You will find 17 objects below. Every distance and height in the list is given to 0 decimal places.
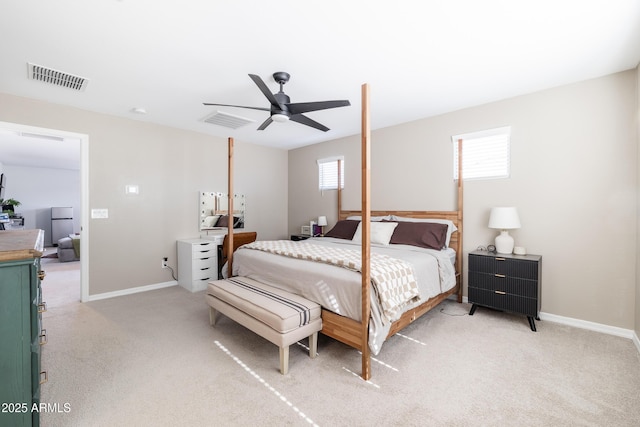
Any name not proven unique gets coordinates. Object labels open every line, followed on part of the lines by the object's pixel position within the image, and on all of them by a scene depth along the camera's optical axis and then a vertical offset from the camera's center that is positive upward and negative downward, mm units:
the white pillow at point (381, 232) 3662 -273
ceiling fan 2550 +966
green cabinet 1253 -592
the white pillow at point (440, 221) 3568 -130
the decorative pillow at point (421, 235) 3385 -291
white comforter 2109 -595
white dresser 4145 -769
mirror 4781 +24
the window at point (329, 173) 5062 +698
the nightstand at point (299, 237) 5301 -483
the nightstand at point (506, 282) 2770 -734
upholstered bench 2059 -790
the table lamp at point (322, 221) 5137 -177
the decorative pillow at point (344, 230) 4184 -279
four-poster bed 1995 -688
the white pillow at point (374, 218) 4188 -103
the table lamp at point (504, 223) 3031 -131
